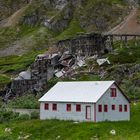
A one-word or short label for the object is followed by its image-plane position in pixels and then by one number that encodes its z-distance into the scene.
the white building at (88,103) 80.31
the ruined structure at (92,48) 196.12
